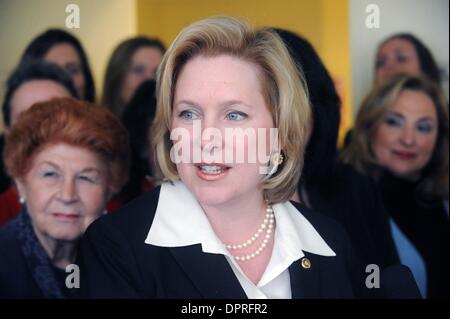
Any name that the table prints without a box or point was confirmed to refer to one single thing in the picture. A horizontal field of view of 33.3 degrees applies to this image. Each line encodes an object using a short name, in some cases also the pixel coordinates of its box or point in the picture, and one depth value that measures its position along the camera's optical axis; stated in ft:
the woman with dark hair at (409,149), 11.53
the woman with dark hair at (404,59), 12.87
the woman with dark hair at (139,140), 9.92
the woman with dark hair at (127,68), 11.95
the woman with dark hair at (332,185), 8.95
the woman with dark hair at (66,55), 10.62
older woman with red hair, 8.49
